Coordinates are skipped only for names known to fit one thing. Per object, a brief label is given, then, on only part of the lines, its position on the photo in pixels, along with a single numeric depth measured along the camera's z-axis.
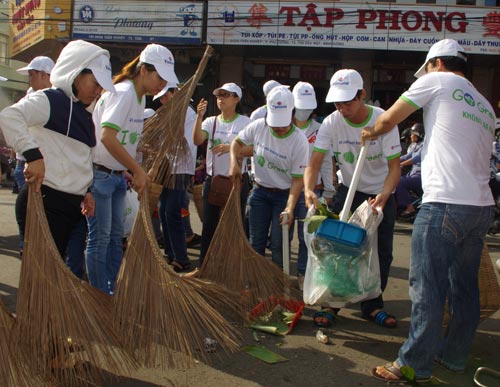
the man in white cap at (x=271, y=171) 4.02
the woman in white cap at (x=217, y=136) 4.63
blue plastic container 3.11
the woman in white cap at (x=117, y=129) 3.25
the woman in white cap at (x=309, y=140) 4.62
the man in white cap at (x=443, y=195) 2.64
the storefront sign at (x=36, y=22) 15.28
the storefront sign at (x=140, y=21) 14.12
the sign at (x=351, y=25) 13.18
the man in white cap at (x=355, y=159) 3.48
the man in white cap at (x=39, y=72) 4.74
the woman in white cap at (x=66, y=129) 2.62
